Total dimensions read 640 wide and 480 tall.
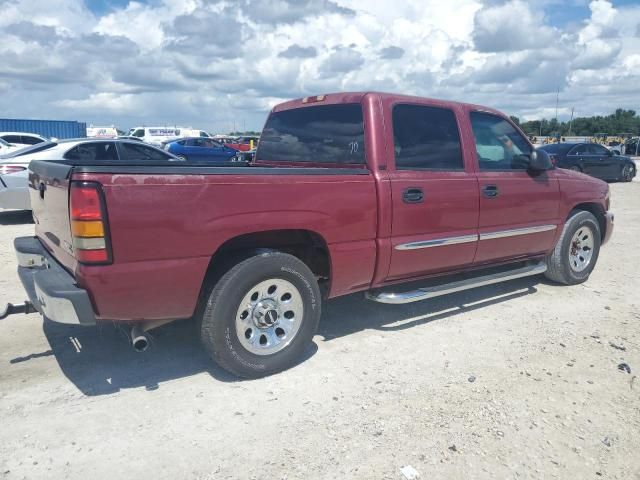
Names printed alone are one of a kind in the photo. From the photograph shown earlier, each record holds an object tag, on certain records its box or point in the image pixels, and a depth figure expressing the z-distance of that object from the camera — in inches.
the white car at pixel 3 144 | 603.8
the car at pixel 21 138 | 762.3
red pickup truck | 118.3
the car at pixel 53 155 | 345.7
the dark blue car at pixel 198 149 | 883.4
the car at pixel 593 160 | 714.2
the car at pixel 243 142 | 1234.0
